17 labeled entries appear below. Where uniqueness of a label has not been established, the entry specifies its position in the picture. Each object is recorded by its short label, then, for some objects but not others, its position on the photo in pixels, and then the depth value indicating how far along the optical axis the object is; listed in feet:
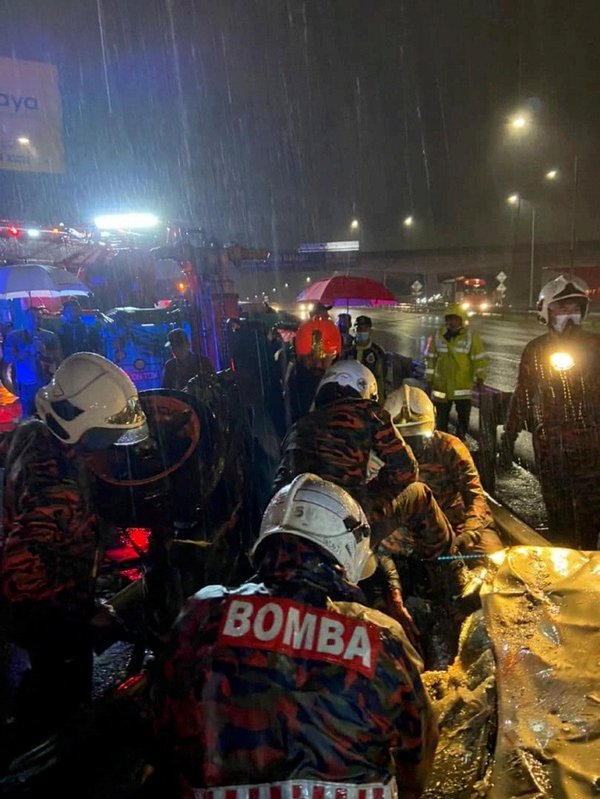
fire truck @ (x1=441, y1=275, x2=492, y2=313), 115.26
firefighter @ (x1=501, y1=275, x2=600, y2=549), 13.32
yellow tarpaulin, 5.62
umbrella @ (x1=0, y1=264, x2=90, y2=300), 32.42
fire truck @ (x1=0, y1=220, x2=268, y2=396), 31.89
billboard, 51.67
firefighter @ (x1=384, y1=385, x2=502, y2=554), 13.23
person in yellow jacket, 23.49
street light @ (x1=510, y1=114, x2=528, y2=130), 67.67
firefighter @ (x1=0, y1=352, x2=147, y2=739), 7.34
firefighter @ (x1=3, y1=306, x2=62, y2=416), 28.60
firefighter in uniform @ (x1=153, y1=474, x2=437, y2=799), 4.51
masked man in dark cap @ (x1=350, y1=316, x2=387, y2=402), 29.30
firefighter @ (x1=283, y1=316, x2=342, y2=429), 20.67
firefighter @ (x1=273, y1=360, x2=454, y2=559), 10.28
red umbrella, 33.24
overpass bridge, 132.87
